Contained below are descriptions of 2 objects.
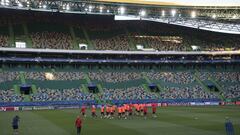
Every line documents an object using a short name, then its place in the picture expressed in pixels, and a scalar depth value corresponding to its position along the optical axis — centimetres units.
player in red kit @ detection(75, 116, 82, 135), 2660
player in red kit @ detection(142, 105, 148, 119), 4170
